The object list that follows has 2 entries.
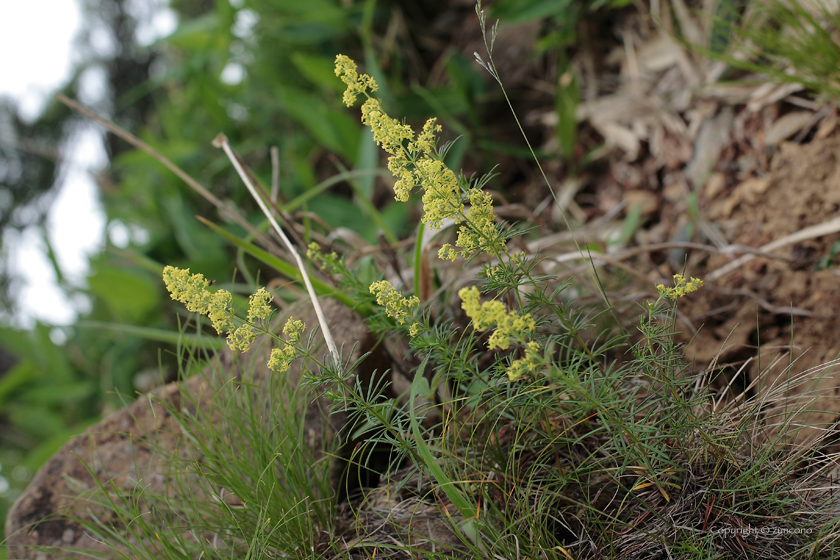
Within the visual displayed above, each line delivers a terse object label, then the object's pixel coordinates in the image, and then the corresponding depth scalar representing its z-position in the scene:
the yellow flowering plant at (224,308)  0.53
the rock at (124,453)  0.86
